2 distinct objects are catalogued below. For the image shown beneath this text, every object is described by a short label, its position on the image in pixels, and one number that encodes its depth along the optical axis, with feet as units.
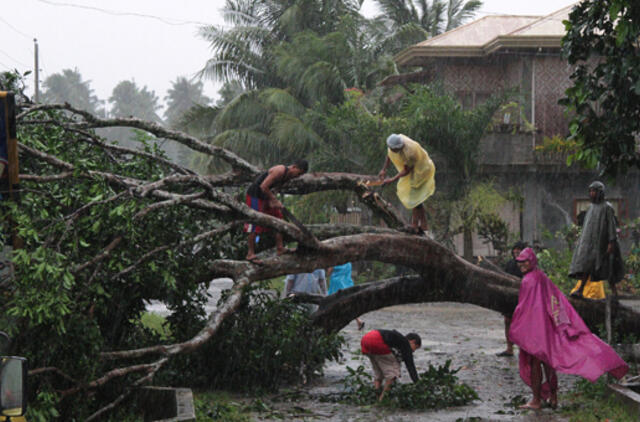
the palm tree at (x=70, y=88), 348.12
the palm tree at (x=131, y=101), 379.76
